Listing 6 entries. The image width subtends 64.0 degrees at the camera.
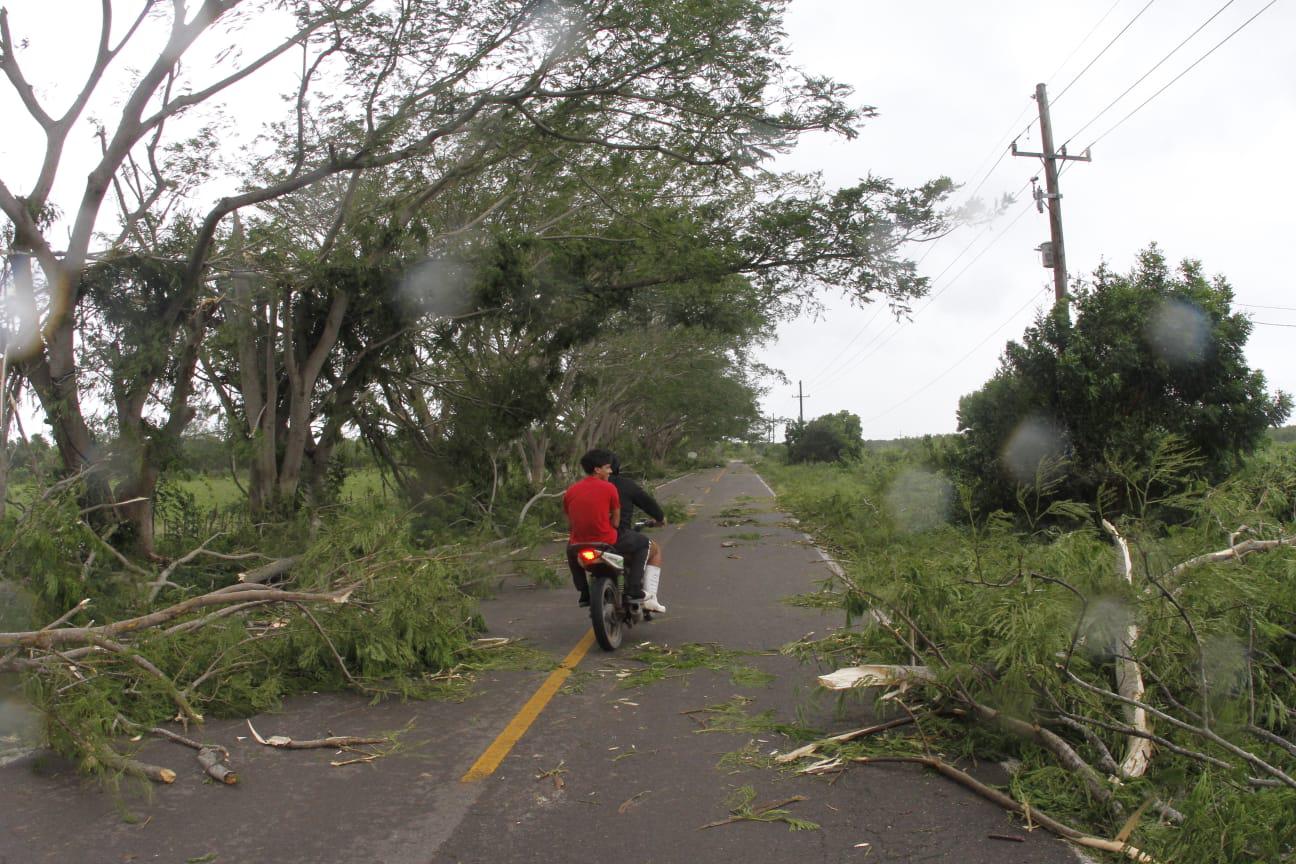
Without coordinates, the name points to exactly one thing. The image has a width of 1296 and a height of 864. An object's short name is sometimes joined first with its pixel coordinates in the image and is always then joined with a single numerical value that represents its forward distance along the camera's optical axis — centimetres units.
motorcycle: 902
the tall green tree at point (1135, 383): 1501
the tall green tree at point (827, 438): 8250
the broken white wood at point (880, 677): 612
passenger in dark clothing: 987
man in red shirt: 934
